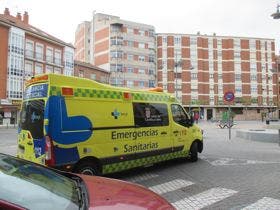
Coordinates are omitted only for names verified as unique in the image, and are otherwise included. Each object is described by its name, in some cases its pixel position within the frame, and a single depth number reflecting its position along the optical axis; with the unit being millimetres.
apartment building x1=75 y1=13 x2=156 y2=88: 71875
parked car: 2531
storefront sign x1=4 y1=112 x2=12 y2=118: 44031
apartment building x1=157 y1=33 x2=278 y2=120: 81562
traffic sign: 18234
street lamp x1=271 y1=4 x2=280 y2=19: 17281
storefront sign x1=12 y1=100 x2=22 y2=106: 45894
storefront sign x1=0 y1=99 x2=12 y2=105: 44156
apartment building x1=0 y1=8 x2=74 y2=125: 45062
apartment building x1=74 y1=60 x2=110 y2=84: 61147
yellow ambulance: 6695
